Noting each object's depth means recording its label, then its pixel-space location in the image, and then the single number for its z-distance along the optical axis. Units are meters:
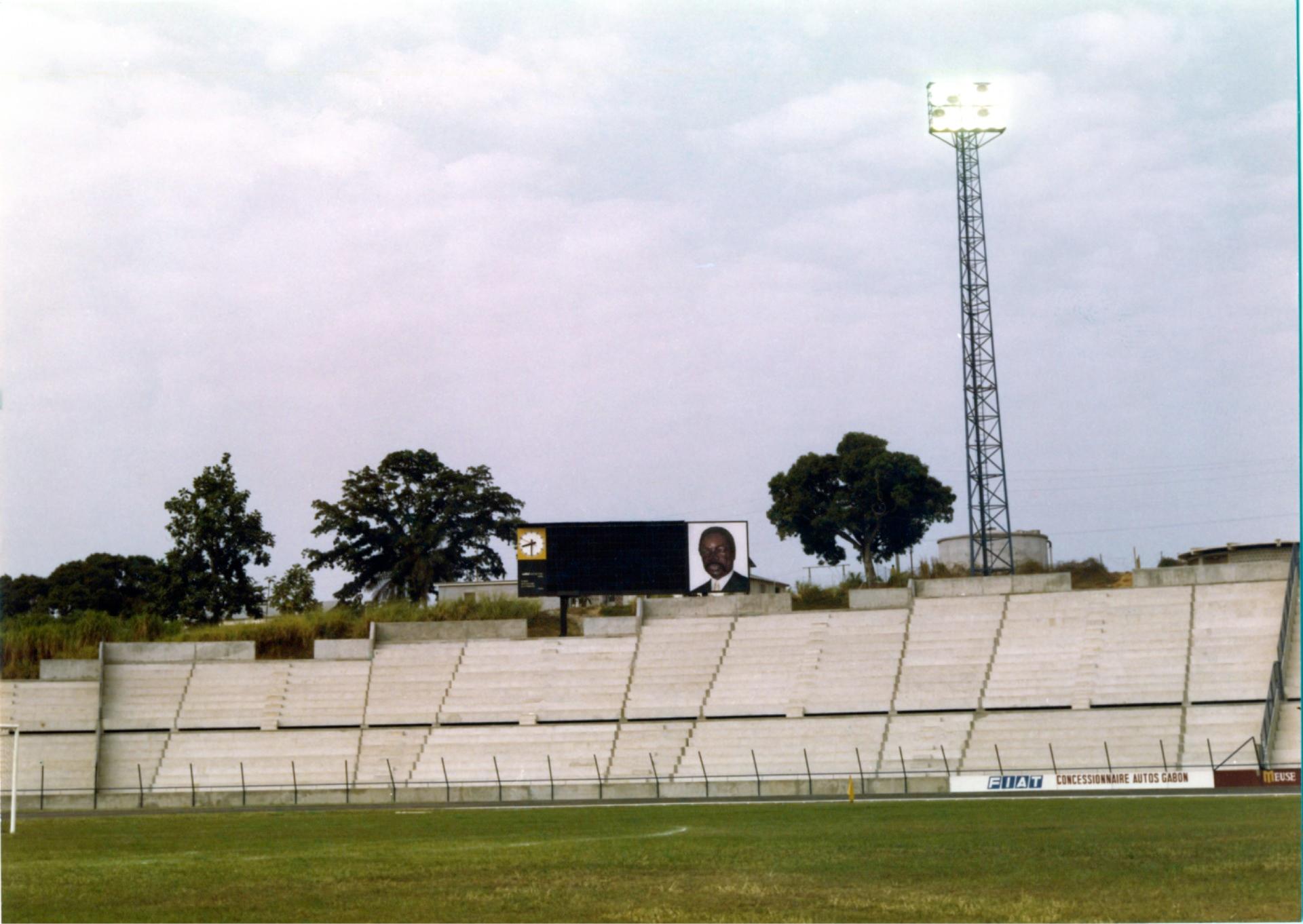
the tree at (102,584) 99.62
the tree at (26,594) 92.31
